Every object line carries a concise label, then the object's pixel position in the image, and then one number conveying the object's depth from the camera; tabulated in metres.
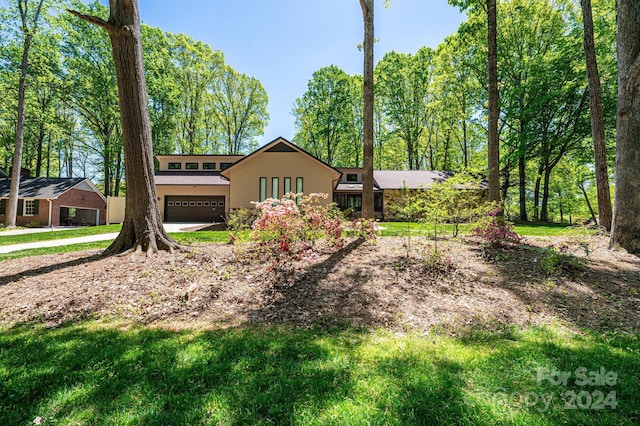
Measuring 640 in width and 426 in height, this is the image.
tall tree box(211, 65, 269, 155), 31.05
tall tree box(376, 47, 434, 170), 27.03
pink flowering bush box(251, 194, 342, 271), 5.23
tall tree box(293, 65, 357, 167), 29.66
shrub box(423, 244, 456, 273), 4.73
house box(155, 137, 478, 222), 17.77
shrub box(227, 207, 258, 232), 6.89
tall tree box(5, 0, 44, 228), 15.57
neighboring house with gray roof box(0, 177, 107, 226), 19.48
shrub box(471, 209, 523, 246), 5.96
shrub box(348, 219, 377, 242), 6.53
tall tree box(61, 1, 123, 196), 21.66
